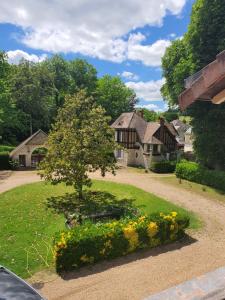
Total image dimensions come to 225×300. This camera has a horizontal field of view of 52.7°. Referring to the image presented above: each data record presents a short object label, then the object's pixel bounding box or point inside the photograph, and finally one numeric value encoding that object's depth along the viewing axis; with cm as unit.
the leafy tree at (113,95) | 4822
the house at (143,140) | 3072
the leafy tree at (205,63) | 2206
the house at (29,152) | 2884
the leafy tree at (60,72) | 4826
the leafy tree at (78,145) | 1589
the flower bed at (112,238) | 977
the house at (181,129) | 4155
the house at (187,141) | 4353
